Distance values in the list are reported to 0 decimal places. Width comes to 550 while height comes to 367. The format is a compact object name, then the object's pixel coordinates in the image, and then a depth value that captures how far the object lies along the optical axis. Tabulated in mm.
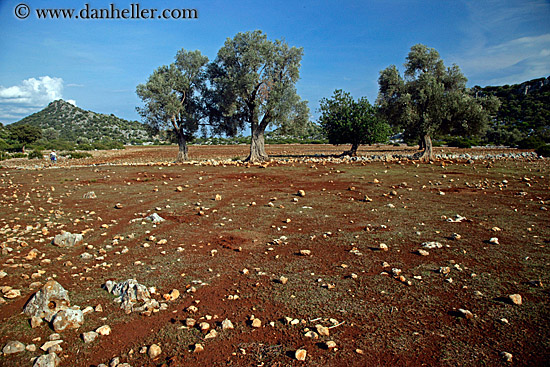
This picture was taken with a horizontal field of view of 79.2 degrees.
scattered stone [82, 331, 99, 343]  3455
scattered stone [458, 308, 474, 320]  3791
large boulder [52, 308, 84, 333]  3639
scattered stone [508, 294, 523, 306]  4027
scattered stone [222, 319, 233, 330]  3674
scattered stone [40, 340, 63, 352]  3318
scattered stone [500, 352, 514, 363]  3107
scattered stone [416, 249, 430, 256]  5573
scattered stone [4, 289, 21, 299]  4263
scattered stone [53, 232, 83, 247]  6266
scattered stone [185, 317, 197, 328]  3725
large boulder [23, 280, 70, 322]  3881
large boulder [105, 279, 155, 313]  4094
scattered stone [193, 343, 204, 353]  3301
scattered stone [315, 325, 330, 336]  3537
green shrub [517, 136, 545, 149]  33591
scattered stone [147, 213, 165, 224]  8008
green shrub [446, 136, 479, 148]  42847
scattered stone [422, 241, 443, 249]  5918
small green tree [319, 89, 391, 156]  28375
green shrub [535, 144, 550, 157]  25656
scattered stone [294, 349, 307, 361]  3160
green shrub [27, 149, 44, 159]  37909
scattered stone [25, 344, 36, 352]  3294
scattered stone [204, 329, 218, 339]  3507
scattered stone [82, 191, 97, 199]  11109
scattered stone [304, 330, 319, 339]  3493
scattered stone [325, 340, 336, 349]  3322
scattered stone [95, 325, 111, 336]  3586
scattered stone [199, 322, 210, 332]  3646
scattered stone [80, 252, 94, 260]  5683
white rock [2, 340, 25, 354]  3262
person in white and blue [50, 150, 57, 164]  29738
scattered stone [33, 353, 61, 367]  3064
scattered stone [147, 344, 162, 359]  3240
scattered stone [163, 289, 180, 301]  4320
